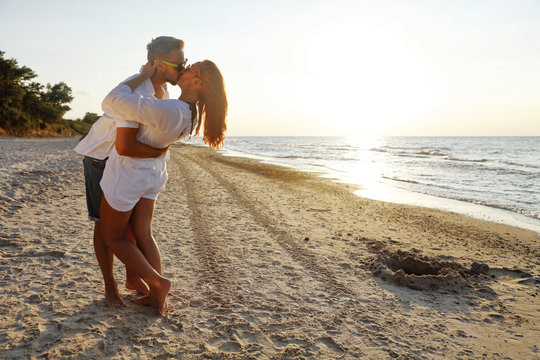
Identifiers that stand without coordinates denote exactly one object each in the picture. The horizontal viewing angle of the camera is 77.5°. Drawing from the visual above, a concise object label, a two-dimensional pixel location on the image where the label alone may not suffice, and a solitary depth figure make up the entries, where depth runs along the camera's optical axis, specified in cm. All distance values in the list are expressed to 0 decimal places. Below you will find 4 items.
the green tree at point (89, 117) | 7052
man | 207
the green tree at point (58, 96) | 6138
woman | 196
